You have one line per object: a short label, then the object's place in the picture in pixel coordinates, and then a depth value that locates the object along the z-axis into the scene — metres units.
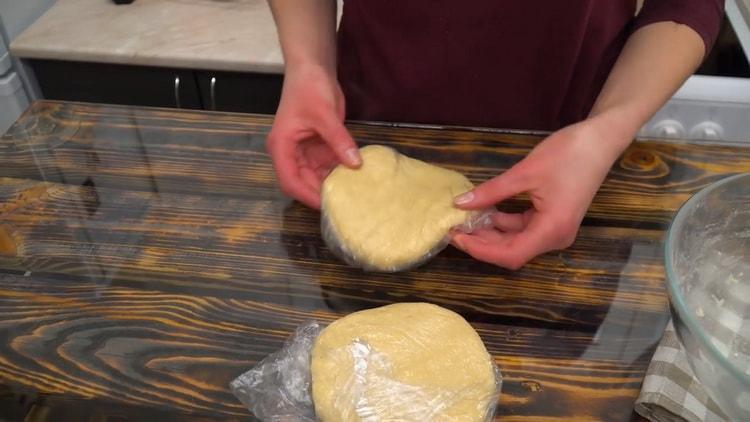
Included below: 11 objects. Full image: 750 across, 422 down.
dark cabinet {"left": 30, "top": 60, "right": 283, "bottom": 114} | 1.51
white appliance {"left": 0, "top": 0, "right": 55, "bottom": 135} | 1.56
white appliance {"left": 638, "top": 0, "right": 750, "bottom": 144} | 1.34
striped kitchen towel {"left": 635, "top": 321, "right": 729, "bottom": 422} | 0.64
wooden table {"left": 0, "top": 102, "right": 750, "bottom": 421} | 0.71
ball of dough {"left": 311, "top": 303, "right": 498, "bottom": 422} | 0.65
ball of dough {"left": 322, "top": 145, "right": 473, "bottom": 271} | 0.80
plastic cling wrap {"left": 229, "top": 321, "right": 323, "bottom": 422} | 0.68
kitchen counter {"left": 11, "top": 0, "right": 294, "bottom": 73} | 1.46
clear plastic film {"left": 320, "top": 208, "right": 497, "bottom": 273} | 0.80
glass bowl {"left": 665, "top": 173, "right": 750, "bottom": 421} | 0.63
